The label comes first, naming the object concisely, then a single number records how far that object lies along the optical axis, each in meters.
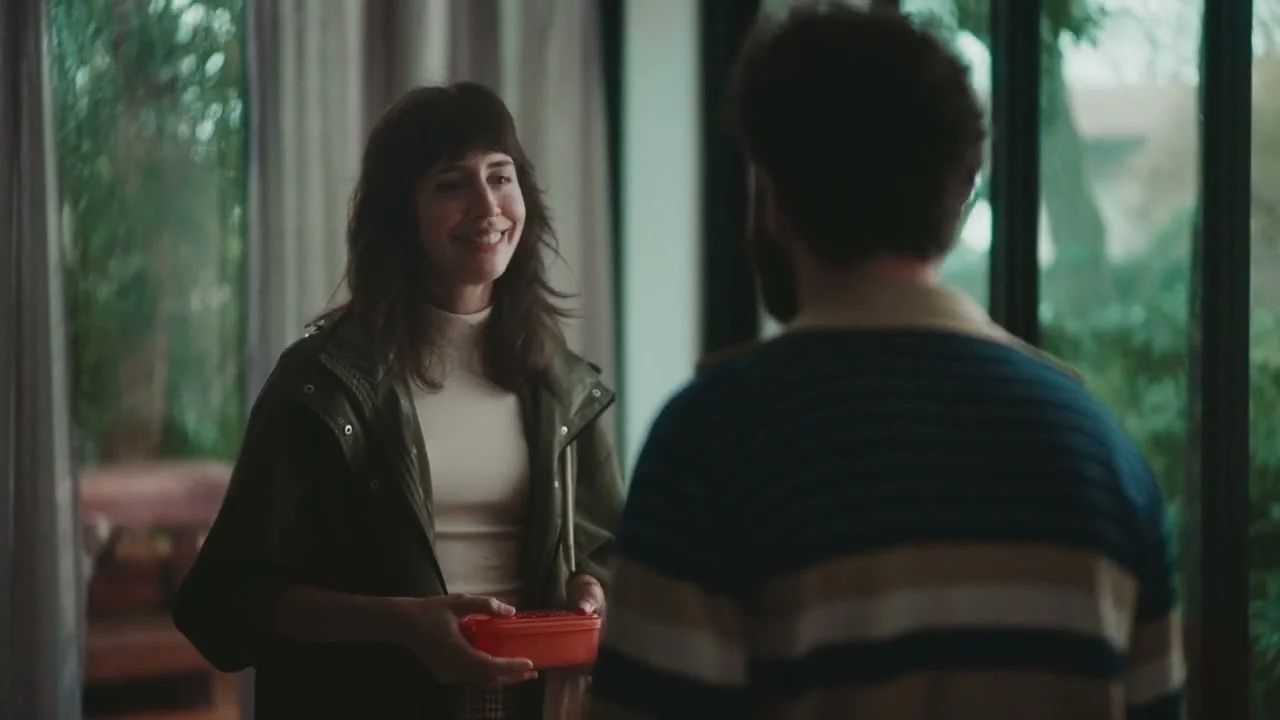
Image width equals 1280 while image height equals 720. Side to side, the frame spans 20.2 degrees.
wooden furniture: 5.95
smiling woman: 4.42
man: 3.64
